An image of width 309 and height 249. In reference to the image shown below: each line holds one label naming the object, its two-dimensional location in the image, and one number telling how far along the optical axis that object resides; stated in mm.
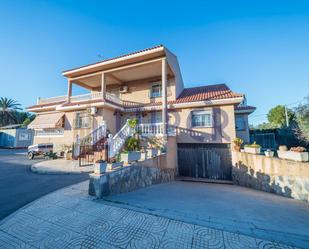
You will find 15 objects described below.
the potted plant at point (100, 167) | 5390
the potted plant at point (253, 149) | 10226
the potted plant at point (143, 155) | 8473
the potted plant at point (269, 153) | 8956
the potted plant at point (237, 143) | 12273
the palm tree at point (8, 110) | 37844
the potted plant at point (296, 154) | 7148
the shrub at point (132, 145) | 10903
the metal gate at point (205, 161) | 13235
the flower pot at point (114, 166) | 6075
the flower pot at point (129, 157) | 7109
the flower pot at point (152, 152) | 9357
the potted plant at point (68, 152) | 13980
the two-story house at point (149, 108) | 13339
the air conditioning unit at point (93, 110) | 14136
